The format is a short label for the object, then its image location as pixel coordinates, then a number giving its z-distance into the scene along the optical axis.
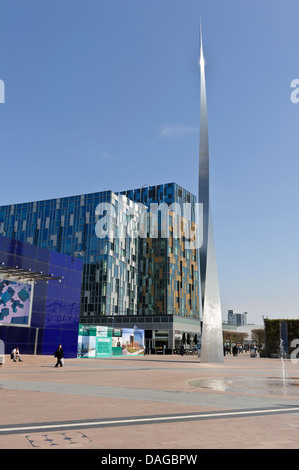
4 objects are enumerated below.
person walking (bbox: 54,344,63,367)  29.31
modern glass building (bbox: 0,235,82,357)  37.97
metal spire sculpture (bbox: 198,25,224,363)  39.16
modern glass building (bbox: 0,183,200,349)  95.25
